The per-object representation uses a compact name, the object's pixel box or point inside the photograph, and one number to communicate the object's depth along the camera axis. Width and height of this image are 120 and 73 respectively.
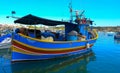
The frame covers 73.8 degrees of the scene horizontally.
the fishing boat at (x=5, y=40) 8.83
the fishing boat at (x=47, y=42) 5.82
